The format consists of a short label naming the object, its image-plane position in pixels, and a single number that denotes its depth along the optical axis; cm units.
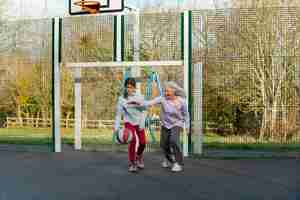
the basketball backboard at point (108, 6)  1214
